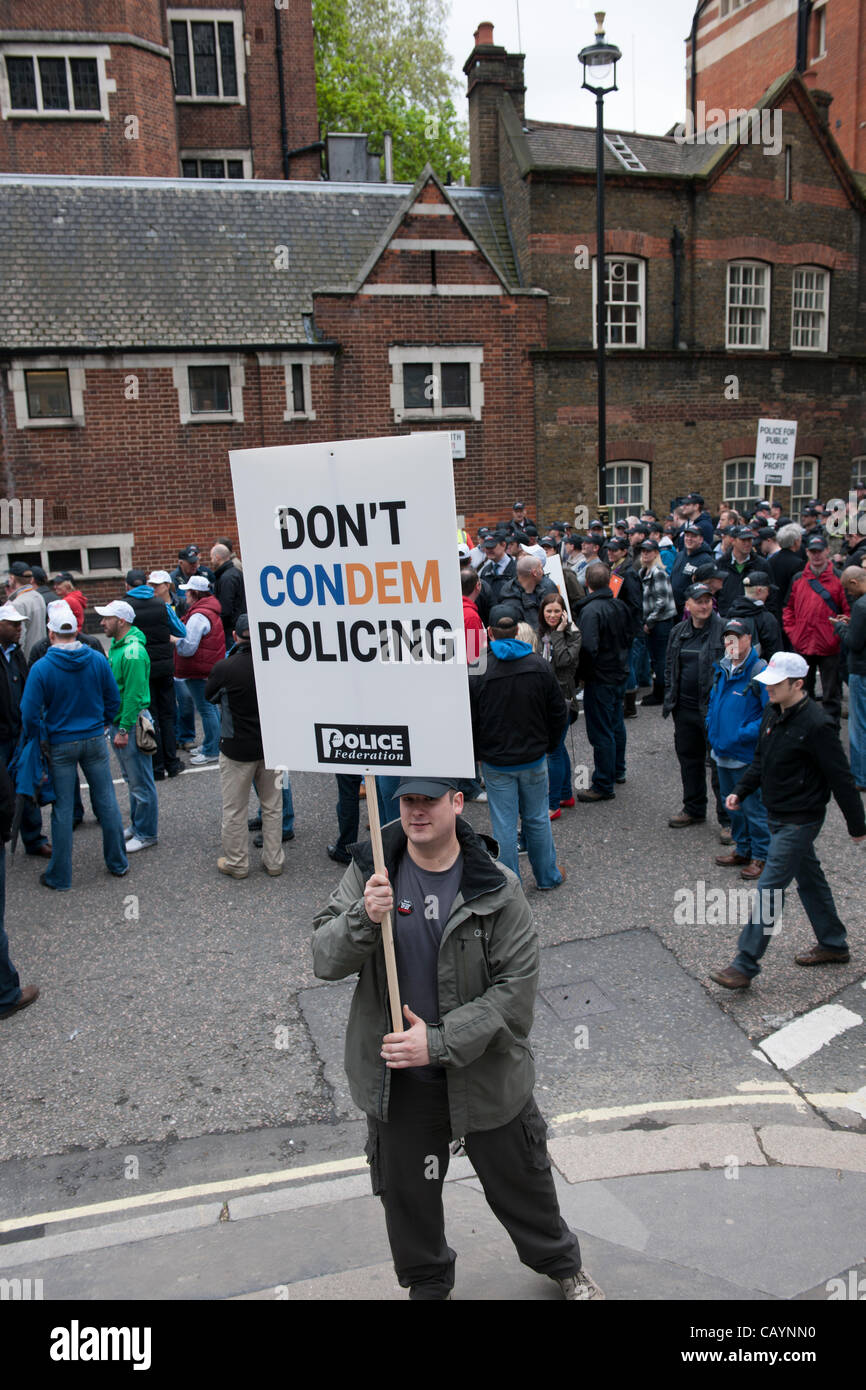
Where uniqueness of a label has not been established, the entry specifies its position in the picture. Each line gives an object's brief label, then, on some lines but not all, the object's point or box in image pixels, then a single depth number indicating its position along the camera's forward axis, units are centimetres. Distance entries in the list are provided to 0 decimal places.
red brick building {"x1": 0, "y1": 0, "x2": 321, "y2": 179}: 2395
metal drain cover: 568
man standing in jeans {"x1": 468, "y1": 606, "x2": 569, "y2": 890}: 673
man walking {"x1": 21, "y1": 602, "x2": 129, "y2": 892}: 743
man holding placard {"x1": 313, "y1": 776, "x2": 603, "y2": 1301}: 313
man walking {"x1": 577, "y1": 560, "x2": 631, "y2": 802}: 872
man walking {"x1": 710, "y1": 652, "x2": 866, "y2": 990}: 561
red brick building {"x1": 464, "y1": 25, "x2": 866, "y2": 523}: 2103
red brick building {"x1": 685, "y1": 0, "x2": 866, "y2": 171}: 3131
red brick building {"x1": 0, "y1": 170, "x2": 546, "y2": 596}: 1845
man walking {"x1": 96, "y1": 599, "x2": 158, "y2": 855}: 827
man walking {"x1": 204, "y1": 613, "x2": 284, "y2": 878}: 743
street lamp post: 1526
